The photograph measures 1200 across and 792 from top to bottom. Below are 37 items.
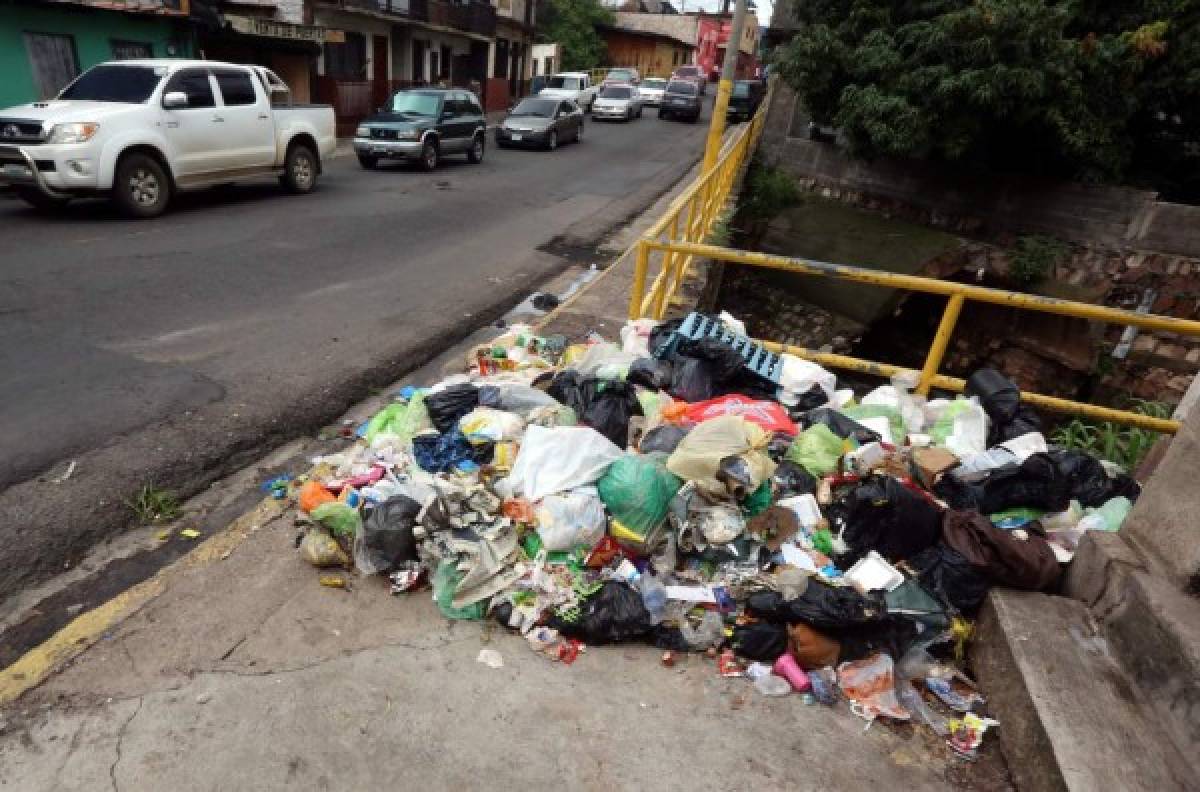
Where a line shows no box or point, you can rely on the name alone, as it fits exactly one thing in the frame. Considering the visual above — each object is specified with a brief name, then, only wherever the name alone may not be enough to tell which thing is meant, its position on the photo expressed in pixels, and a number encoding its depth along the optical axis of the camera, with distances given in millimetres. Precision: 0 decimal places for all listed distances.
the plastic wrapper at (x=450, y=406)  4121
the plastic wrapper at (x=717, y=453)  3281
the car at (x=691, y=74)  40812
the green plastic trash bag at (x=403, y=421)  4141
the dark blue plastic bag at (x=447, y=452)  3705
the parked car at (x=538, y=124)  20703
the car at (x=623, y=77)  38812
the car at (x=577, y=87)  31673
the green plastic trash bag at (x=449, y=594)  2908
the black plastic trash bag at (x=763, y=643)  2762
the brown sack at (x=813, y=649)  2701
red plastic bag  3963
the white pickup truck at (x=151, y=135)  8750
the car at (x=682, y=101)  31922
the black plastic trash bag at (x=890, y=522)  3086
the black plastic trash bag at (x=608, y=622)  2801
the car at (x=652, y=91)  37281
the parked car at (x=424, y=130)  15422
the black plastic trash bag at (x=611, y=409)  3924
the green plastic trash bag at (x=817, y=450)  3596
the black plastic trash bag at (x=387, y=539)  3066
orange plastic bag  3402
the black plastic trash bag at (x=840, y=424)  3881
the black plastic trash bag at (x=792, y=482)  3451
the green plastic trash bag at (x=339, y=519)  3240
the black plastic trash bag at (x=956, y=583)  2887
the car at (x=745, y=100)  29370
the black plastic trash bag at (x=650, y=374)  4344
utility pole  10820
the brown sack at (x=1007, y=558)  2879
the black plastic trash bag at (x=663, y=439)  3682
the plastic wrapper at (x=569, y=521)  3105
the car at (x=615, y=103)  30547
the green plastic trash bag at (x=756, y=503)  3352
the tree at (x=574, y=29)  44906
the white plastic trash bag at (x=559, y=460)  3338
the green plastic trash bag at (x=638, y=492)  3186
